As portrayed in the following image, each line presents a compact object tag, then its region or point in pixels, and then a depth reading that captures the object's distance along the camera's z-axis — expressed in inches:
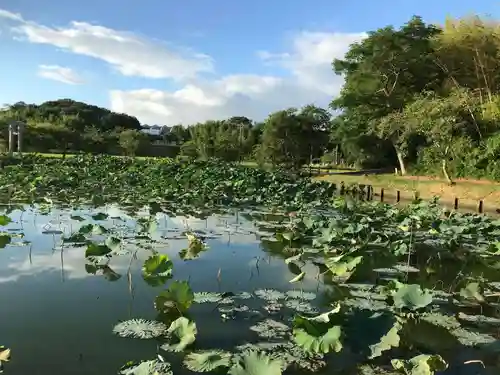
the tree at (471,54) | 975.0
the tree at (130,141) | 1363.2
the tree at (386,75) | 1056.8
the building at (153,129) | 2763.3
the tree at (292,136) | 1137.4
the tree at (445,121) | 839.7
